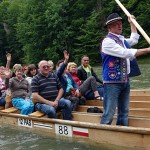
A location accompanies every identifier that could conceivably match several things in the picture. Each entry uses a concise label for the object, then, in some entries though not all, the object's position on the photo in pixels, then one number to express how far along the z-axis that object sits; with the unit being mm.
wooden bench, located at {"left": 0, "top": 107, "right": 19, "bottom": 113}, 7444
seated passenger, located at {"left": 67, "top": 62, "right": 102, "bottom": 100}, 7520
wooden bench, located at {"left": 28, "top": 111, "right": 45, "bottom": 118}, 6559
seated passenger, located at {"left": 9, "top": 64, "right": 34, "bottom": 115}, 7379
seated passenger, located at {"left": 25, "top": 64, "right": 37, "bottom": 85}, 8195
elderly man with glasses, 6398
